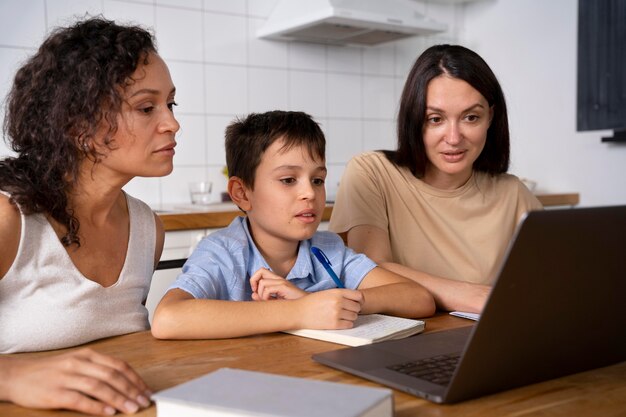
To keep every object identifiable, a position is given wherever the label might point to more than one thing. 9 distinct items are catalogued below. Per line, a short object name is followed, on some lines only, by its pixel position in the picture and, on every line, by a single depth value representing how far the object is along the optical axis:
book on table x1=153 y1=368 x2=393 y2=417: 0.52
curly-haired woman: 0.95
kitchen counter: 2.12
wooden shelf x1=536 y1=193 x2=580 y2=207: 3.01
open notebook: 0.89
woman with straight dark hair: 1.48
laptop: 0.59
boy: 0.95
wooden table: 0.64
